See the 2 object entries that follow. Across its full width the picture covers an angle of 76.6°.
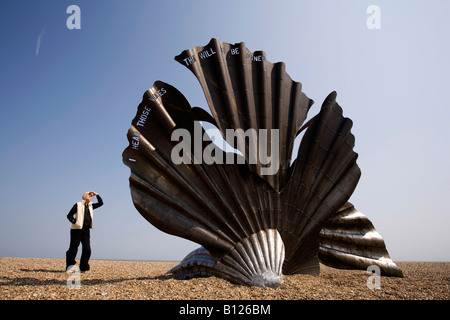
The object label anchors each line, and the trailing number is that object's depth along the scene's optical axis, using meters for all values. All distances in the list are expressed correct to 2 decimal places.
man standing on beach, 5.45
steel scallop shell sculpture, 4.52
